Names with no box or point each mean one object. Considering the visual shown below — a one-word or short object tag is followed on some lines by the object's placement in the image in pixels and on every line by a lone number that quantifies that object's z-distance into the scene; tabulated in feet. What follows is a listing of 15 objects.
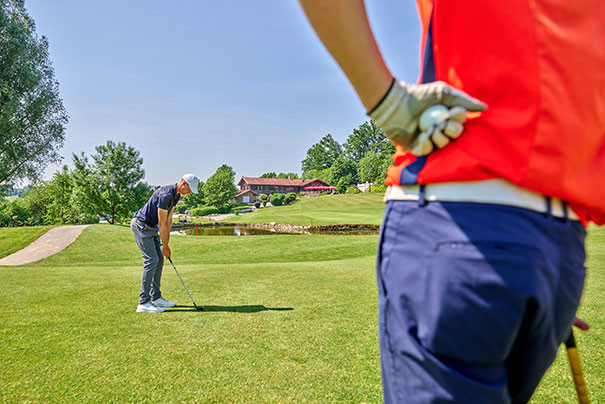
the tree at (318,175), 356.18
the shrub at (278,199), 220.39
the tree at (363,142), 380.37
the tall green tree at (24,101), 59.77
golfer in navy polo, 17.30
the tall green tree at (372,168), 230.87
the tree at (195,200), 260.42
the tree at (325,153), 426.51
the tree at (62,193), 148.25
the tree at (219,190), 237.66
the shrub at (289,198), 220.64
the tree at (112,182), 124.26
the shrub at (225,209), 224.12
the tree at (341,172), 329.11
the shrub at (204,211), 217.15
